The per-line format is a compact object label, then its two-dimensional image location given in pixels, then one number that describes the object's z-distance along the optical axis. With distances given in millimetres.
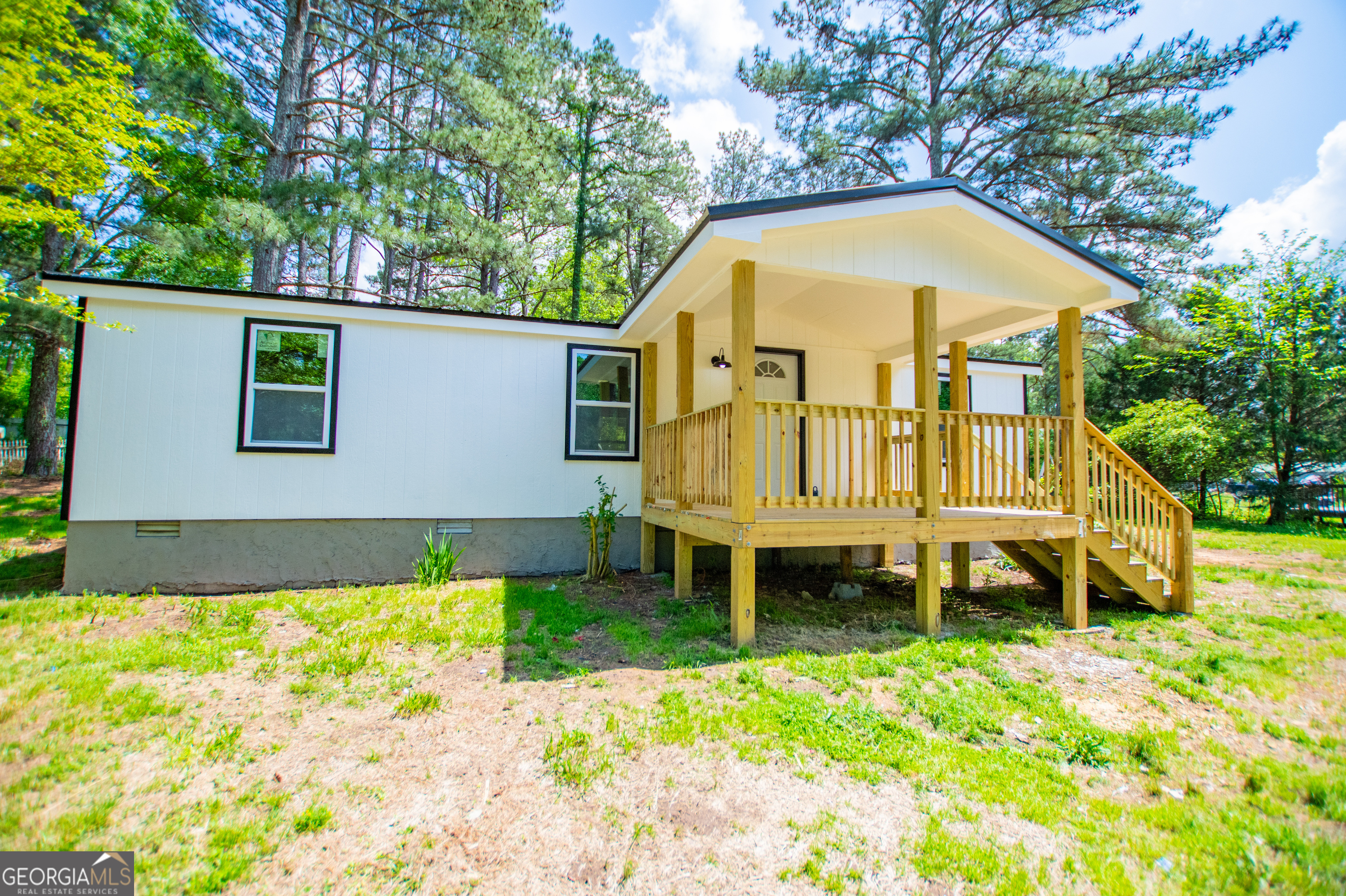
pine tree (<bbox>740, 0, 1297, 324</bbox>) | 11805
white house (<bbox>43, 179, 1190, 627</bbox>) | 5258
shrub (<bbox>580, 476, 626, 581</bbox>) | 6848
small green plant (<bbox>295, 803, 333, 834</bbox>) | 2250
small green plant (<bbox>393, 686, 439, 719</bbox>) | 3303
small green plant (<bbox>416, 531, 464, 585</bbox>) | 6379
